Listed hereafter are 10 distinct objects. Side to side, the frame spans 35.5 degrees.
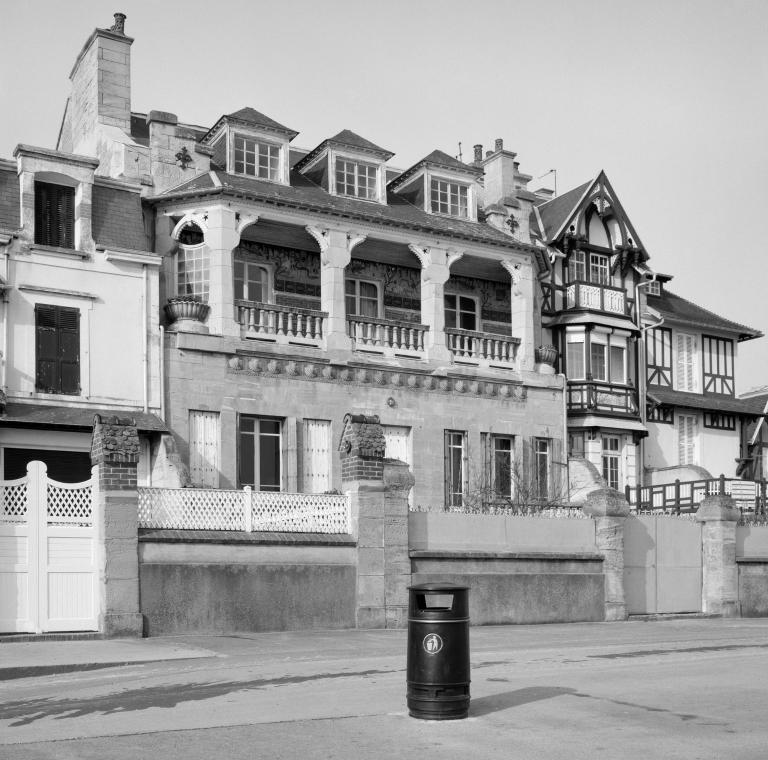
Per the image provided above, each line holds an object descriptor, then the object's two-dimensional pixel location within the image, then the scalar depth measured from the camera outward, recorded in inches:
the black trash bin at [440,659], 368.5
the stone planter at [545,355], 1194.6
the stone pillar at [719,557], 962.1
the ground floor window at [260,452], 1023.0
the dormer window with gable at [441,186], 1198.9
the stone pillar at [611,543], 880.3
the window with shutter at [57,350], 941.2
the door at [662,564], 914.1
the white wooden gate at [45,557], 640.4
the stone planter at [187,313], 1000.2
